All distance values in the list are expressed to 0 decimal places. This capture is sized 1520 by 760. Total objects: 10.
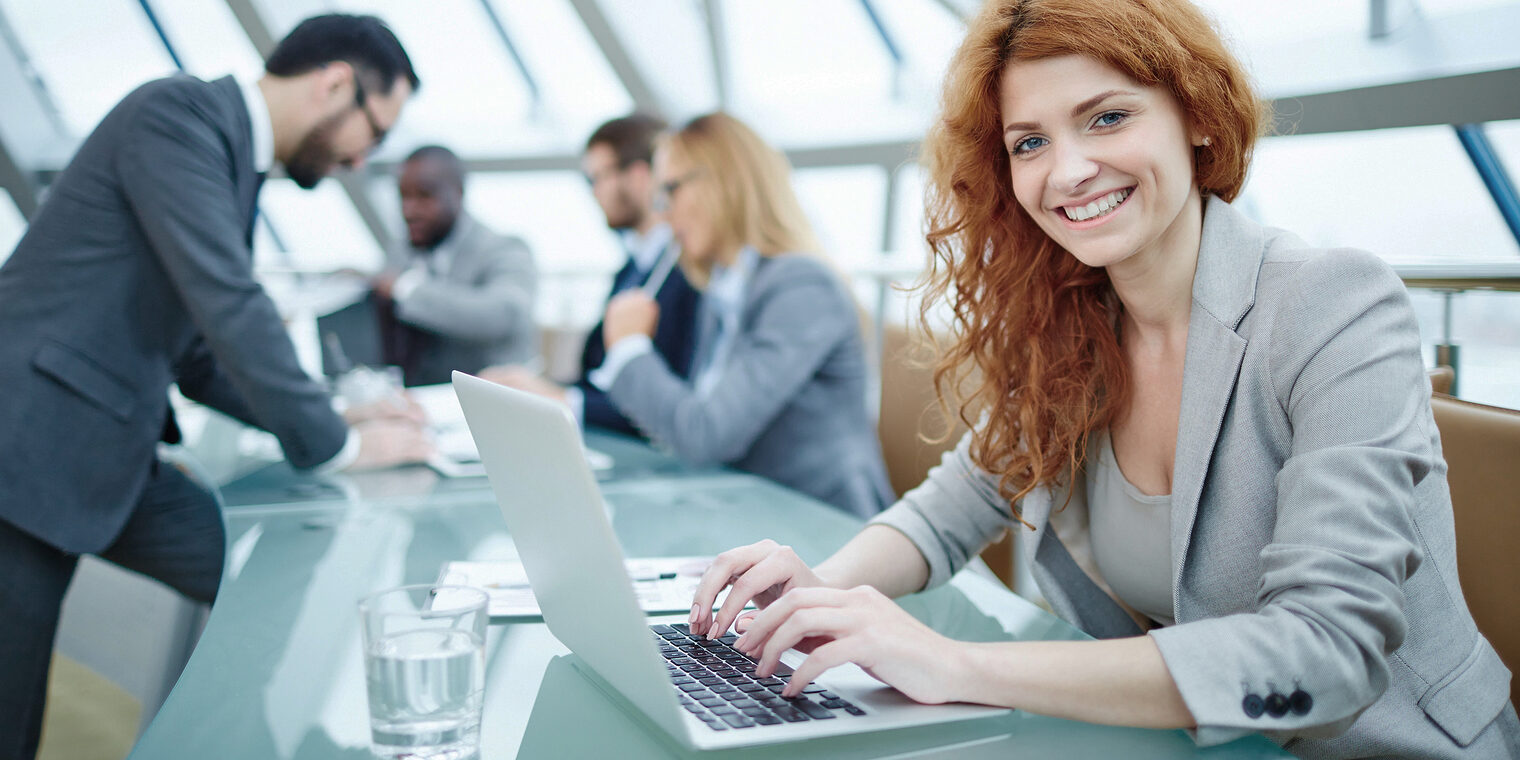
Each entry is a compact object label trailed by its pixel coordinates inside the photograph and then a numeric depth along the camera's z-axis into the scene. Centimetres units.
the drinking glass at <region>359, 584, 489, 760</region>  70
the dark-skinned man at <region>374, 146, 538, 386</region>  360
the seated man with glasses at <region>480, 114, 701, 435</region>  290
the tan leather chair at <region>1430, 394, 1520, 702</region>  100
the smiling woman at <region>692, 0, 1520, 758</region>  73
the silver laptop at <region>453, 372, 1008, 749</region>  66
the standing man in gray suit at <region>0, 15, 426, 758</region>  154
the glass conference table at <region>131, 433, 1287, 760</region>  74
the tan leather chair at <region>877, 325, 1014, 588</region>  200
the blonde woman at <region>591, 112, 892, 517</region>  200
